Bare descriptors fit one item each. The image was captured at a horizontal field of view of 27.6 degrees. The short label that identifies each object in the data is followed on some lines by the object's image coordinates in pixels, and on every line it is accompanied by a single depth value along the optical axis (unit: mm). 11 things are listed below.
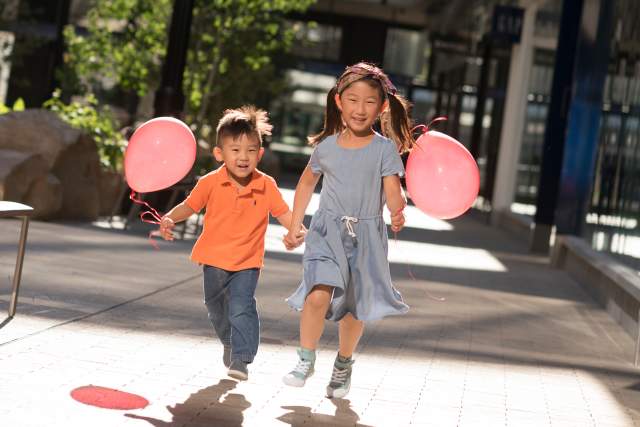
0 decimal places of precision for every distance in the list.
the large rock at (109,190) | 15984
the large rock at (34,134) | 14039
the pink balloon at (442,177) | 6074
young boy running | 6020
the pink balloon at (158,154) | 6250
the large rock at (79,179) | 14852
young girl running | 5926
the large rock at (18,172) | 12756
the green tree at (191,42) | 22094
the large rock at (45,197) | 13461
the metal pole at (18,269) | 7156
